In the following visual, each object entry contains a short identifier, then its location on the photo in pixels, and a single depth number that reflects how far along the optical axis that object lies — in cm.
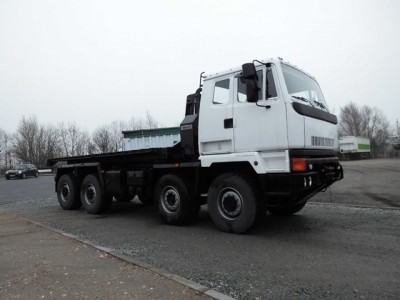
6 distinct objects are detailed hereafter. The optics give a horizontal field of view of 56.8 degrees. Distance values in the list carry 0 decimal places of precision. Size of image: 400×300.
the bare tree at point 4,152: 8075
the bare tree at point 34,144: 7200
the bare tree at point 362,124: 9619
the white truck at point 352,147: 5609
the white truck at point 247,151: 640
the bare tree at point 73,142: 7812
